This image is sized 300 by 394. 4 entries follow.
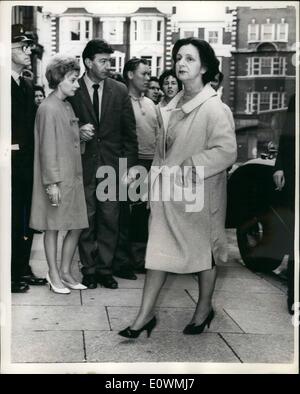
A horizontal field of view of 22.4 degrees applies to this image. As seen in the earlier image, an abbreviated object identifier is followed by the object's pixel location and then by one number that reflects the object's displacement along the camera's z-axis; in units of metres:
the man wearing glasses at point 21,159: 5.34
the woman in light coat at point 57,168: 5.49
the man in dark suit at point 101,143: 5.88
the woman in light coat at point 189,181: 4.66
